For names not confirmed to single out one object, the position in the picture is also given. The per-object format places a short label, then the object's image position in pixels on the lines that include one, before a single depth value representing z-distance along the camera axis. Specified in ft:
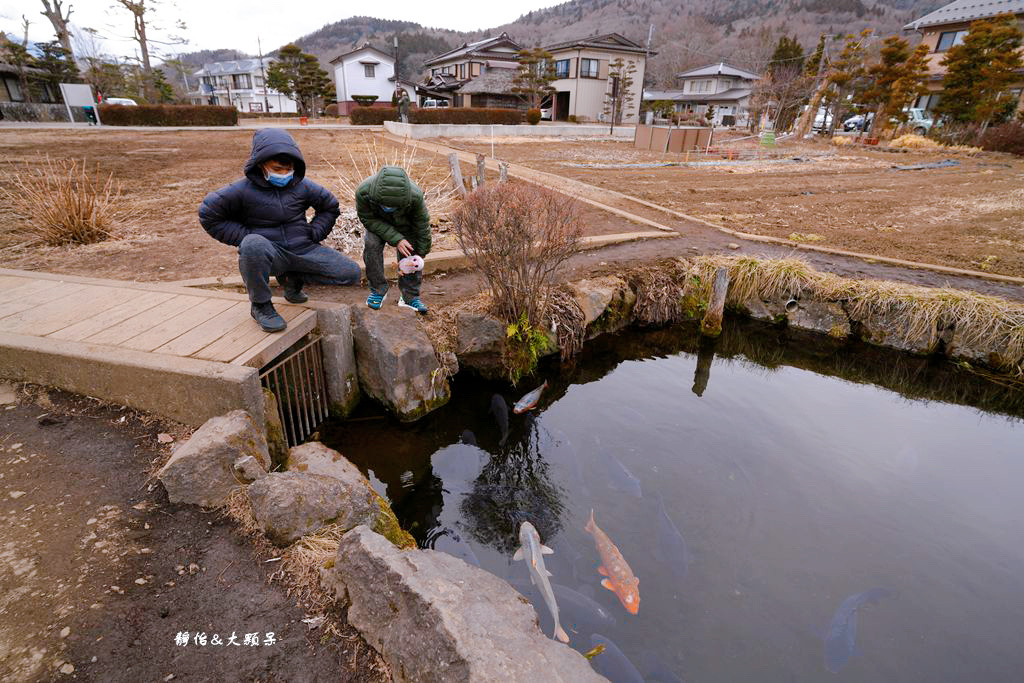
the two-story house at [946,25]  82.69
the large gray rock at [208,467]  7.58
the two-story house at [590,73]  107.65
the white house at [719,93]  140.56
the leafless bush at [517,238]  14.38
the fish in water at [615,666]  7.68
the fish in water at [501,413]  14.12
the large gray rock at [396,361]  12.98
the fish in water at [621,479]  11.93
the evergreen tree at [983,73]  67.36
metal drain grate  11.91
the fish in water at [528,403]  14.58
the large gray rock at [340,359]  12.38
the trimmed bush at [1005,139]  62.59
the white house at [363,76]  131.44
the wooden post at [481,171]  26.07
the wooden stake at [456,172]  27.15
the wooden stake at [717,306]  18.54
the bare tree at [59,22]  76.07
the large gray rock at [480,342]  15.24
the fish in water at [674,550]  10.04
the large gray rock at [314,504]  7.30
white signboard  72.79
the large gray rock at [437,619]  5.46
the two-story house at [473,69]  110.83
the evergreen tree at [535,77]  93.97
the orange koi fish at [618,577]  9.18
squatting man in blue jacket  10.41
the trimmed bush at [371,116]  85.79
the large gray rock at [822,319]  19.29
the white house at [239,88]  175.01
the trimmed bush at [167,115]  71.00
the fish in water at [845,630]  8.59
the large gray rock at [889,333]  17.98
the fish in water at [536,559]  8.48
